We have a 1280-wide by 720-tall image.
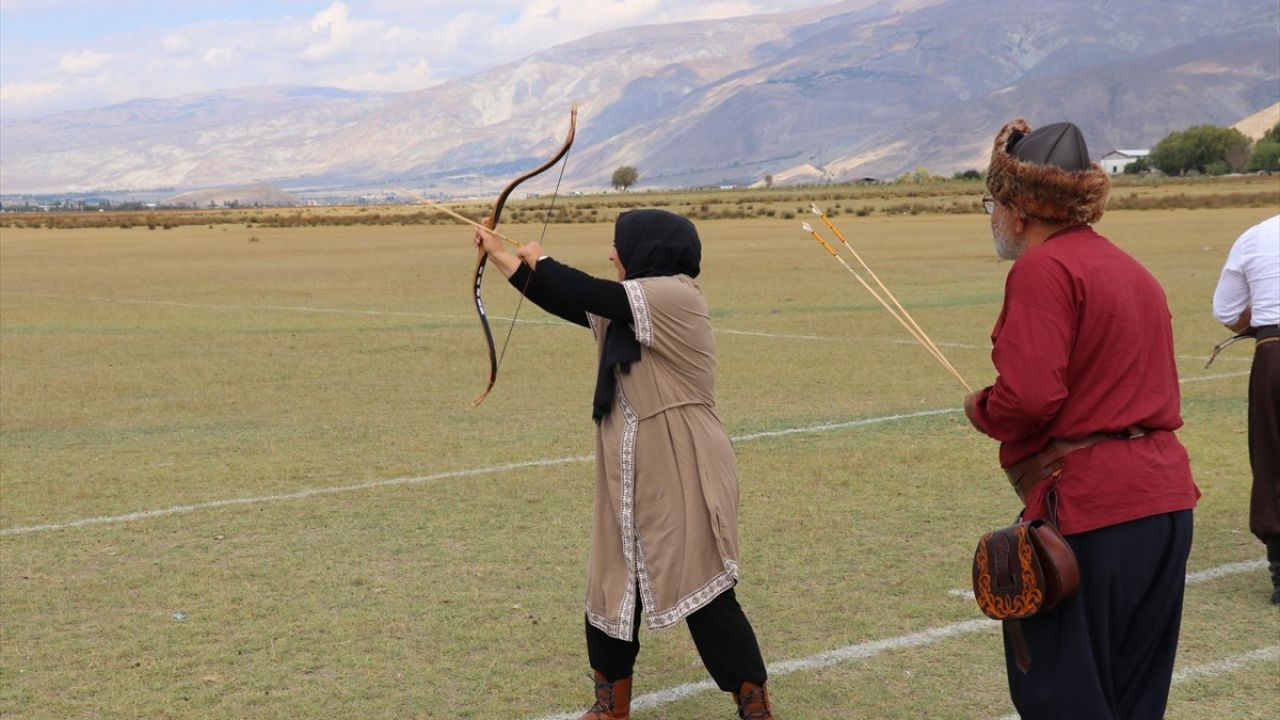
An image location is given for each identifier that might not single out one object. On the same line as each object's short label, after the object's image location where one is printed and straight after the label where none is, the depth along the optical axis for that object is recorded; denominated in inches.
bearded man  137.7
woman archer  195.0
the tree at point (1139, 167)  6894.7
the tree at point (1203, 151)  6186.0
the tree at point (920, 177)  6978.4
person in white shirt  253.6
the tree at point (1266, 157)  5698.8
